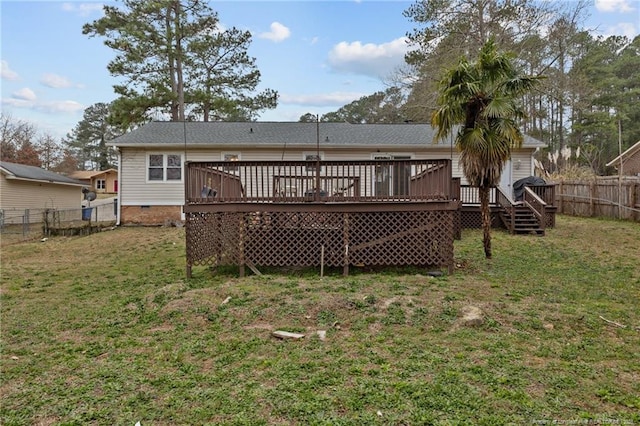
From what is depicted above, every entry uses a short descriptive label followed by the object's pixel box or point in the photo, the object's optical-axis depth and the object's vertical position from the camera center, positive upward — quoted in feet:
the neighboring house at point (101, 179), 136.15 +12.13
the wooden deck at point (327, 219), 21.47 -0.39
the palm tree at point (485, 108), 22.99 +6.31
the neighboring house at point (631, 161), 69.10 +9.50
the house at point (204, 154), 47.34 +7.34
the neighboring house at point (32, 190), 60.49 +3.94
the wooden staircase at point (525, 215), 36.06 -0.33
